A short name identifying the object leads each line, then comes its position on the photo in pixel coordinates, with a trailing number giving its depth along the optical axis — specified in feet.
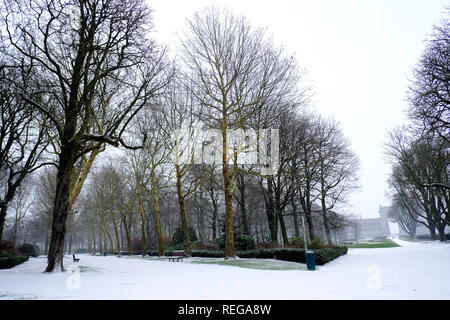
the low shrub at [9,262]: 60.95
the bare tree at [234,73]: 55.42
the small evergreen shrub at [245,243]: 70.95
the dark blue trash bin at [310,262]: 41.03
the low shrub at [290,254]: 51.08
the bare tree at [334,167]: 79.97
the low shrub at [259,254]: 58.85
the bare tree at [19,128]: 41.27
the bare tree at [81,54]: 35.32
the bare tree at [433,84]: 45.28
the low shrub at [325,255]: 48.28
